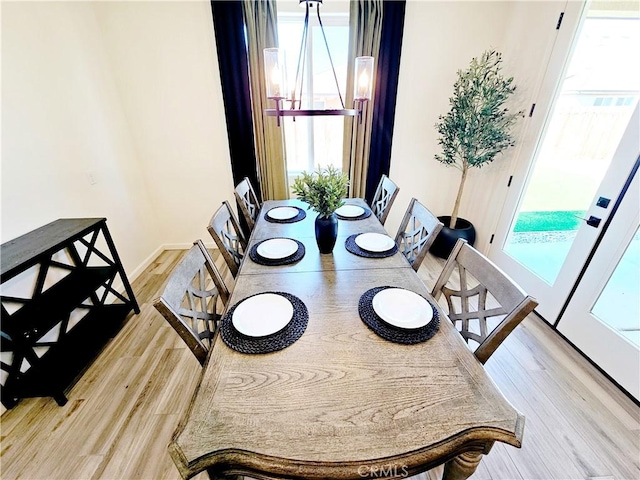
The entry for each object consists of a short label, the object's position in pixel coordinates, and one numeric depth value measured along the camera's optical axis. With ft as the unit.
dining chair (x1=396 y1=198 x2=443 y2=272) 5.05
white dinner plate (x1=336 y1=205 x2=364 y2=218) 6.60
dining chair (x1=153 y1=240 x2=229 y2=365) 3.16
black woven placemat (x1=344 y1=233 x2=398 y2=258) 4.99
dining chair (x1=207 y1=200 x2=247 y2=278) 4.92
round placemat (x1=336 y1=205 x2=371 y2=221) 6.53
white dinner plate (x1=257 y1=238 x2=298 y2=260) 4.88
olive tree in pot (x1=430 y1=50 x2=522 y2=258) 7.36
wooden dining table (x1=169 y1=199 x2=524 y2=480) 2.16
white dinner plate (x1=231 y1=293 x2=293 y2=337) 3.28
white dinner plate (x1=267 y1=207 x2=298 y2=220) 6.51
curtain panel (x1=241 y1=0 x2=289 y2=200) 7.79
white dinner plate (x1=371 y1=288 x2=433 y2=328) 3.38
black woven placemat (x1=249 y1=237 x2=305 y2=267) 4.75
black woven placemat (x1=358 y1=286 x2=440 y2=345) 3.20
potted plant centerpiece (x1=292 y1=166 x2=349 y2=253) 4.53
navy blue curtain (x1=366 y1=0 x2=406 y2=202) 7.93
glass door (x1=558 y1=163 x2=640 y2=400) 5.12
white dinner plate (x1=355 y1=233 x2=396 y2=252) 5.14
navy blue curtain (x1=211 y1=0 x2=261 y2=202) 7.68
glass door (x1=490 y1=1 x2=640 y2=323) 5.37
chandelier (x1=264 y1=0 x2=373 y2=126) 4.11
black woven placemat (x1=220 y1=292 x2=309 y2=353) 3.09
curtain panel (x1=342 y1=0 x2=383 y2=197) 7.86
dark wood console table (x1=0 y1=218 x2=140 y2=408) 4.63
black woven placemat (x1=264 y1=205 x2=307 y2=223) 6.41
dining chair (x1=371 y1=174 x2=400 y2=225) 7.02
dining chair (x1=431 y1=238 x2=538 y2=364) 3.06
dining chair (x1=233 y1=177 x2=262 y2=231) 6.84
